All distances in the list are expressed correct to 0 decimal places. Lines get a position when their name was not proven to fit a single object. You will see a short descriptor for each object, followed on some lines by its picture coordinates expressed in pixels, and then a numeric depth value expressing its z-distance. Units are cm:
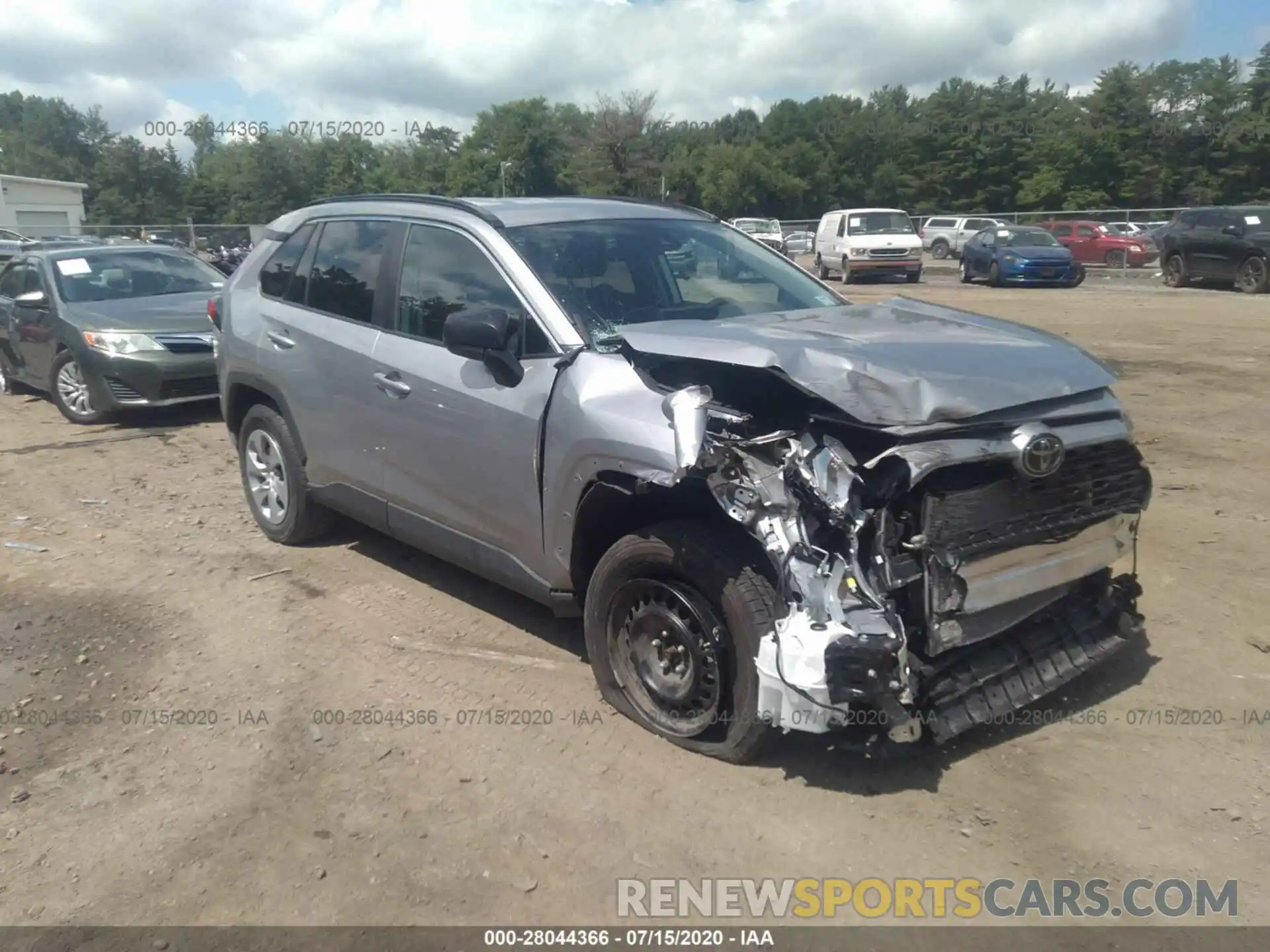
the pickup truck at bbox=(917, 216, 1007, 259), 4241
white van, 2820
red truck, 3105
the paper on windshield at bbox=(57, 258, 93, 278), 1063
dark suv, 2128
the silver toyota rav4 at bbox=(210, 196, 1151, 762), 333
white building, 4434
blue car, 2547
